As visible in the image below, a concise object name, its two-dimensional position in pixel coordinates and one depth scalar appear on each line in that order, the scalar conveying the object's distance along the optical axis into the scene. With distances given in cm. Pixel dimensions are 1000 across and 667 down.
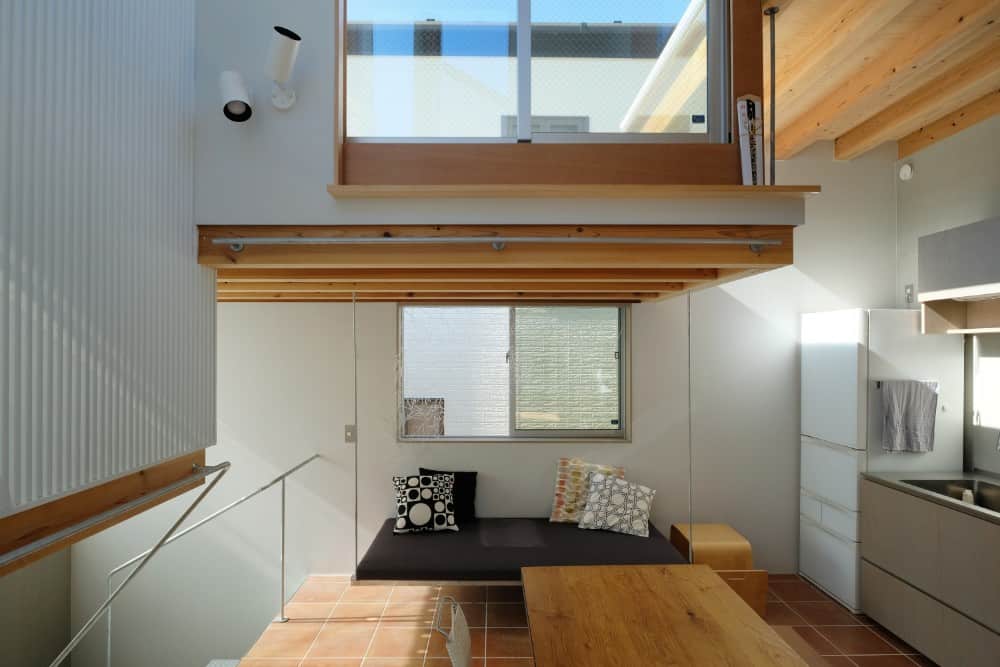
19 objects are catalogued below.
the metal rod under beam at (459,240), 234
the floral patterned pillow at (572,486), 448
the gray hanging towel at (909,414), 377
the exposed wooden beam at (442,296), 433
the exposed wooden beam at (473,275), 303
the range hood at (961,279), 328
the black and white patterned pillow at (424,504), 427
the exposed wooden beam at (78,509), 156
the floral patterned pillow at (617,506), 421
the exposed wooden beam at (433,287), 360
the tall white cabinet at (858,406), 386
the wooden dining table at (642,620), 190
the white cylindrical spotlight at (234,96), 226
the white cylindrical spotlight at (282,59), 213
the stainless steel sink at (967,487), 355
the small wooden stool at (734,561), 396
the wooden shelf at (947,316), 378
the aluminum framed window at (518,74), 252
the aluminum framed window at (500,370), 474
